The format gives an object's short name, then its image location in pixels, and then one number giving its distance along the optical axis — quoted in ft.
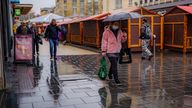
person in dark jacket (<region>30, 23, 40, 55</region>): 32.23
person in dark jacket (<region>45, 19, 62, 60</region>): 28.36
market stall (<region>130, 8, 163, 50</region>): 35.54
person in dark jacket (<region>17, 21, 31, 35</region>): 27.14
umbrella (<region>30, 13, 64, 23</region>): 49.48
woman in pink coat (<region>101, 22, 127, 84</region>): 16.96
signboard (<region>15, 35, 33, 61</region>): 25.28
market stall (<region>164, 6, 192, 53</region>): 34.03
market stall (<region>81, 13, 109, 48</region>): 42.69
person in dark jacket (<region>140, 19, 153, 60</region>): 28.71
